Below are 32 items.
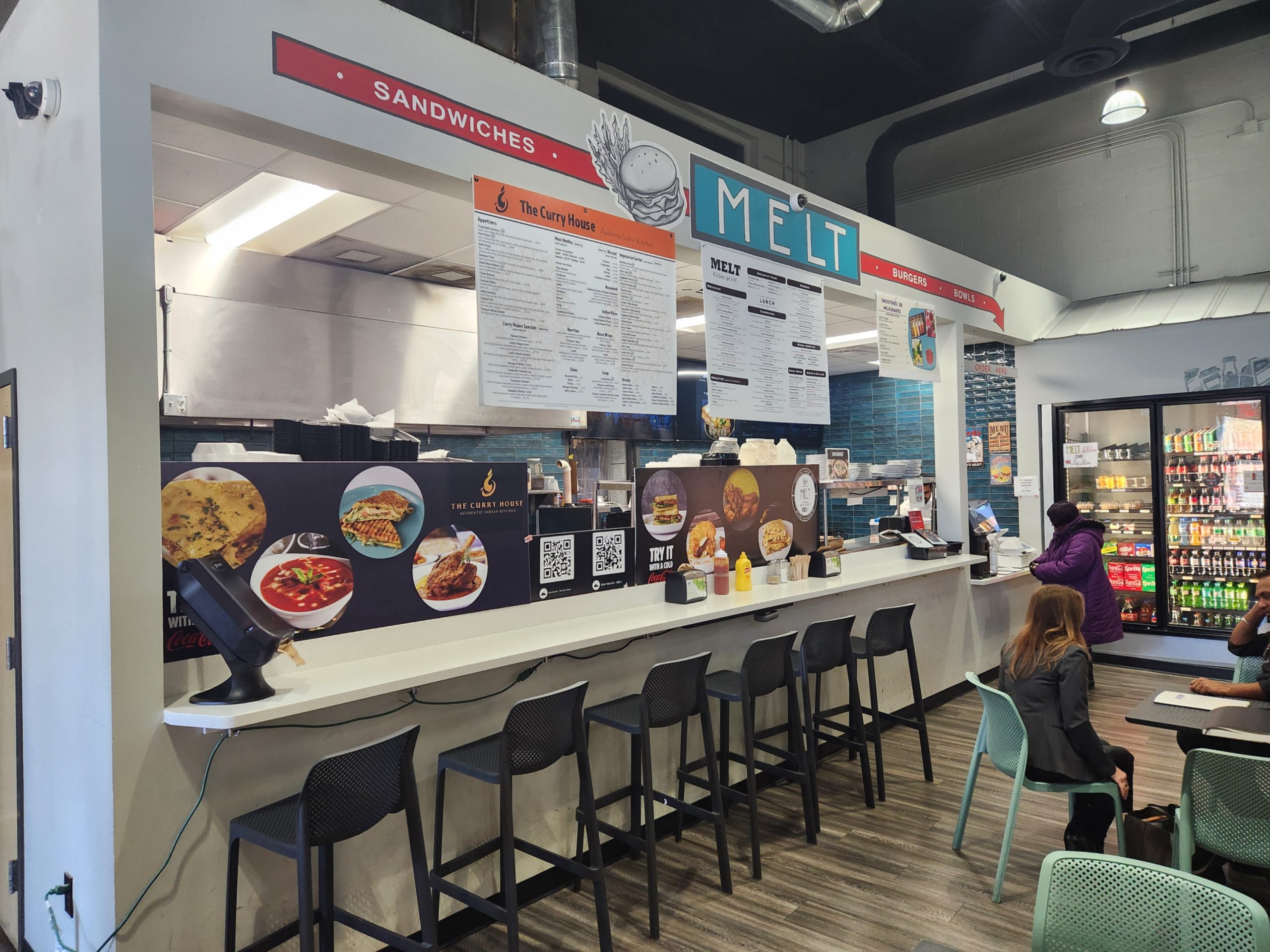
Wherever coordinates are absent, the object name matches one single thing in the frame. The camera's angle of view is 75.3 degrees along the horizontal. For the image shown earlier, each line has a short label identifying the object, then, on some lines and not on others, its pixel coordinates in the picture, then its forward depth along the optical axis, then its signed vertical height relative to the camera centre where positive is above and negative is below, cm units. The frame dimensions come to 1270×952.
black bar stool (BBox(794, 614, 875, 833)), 371 -89
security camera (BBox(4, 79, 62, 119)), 235 +114
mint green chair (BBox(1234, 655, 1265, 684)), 350 -88
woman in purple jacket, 537 -66
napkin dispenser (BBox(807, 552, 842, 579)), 441 -50
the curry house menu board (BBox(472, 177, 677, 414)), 296 +69
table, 275 -87
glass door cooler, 598 -24
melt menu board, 382 +67
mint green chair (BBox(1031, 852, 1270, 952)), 149 -84
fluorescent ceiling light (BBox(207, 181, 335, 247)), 378 +133
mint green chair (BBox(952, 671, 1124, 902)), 295 -105
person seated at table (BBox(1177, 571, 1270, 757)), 271 -83
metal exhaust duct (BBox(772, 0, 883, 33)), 562 +320
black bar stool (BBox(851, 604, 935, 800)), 402 -88
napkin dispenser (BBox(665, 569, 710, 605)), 361 -49
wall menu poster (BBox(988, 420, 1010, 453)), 761 +31
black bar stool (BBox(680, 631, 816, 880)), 332 -94
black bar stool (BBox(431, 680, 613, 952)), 244 -88
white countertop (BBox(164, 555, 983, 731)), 209 -56
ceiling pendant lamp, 551 +243
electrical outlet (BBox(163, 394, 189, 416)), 407 +42
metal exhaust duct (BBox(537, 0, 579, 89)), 349 +187
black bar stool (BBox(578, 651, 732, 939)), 289 -89
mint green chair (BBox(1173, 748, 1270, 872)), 234 -100
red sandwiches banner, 245 +126
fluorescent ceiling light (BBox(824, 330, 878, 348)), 686 +115
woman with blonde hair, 289 -85
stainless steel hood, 424 +83
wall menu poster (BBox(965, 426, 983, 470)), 773 +21
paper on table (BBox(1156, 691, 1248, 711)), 296 -86
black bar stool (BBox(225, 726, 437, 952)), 200 -88
